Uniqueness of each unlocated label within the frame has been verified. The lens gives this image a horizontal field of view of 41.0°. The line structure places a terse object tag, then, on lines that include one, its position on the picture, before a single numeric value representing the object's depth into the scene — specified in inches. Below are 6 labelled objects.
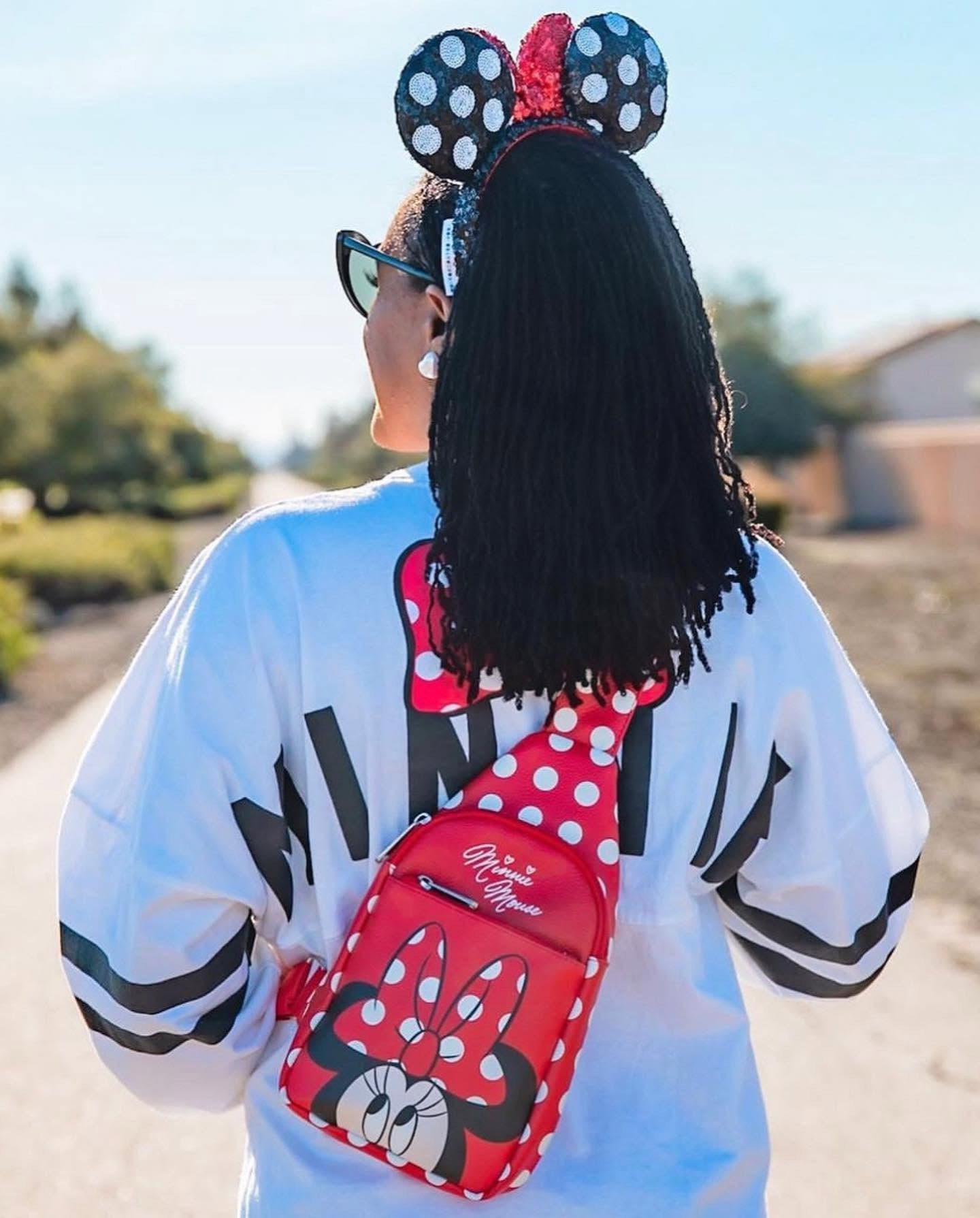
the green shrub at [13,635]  377.1
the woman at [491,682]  44.6
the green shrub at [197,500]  1398.4
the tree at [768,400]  1125.1
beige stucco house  948.0
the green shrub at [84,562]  567.8
